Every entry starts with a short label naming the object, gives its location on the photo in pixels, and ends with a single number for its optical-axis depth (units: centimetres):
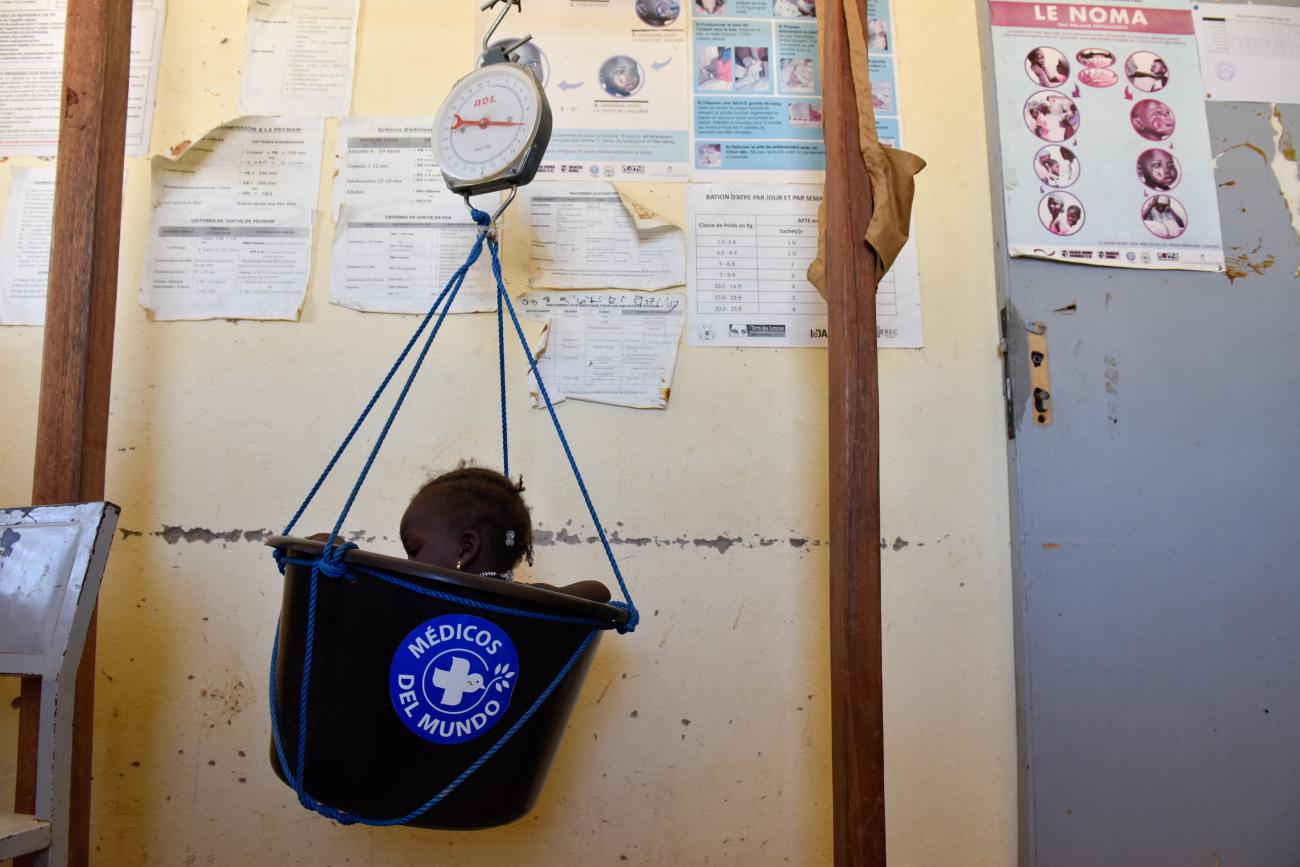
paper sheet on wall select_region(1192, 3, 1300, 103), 144
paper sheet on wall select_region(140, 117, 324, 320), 136
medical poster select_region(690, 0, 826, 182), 141
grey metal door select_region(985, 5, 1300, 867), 126
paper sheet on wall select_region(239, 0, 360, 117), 141
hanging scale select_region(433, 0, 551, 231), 107
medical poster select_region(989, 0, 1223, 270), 138
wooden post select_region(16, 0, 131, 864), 113
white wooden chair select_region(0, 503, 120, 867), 89
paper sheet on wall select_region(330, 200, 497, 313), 136
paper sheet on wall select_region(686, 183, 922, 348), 137
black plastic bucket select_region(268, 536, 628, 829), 78
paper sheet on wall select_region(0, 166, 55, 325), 135
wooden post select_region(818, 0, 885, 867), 107
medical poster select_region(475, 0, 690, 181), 141
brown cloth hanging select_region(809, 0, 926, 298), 113
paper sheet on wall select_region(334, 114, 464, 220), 139
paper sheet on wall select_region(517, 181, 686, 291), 138
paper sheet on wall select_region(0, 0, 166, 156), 139
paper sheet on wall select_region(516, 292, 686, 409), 135
